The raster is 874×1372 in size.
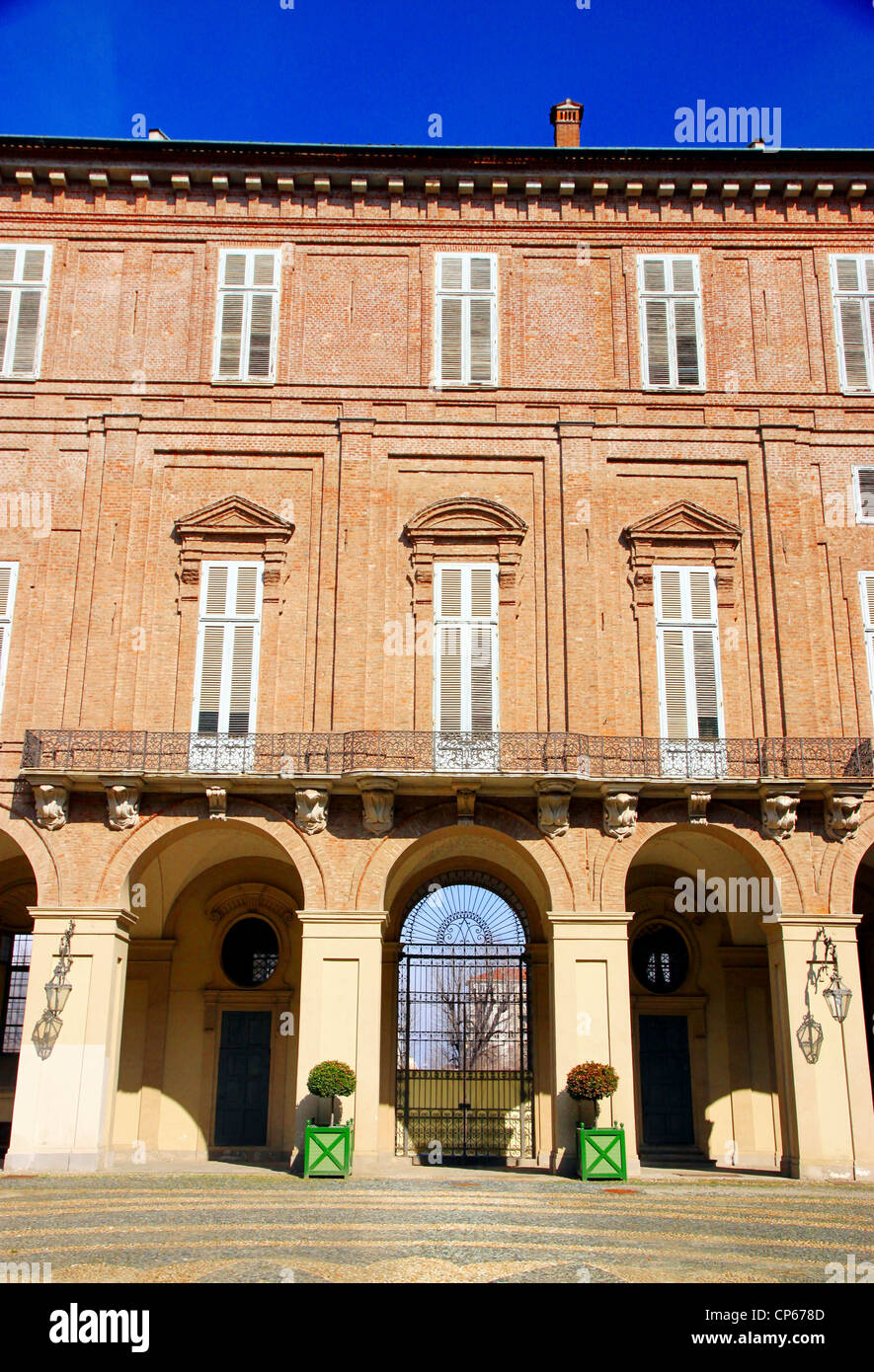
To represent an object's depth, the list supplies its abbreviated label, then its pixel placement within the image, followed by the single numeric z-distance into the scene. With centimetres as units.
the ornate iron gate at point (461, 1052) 2295
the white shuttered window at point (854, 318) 2348
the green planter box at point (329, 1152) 1786
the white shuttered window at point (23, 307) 2323
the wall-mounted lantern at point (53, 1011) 1897
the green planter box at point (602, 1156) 1806
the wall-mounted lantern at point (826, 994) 1928
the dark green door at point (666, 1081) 2330
